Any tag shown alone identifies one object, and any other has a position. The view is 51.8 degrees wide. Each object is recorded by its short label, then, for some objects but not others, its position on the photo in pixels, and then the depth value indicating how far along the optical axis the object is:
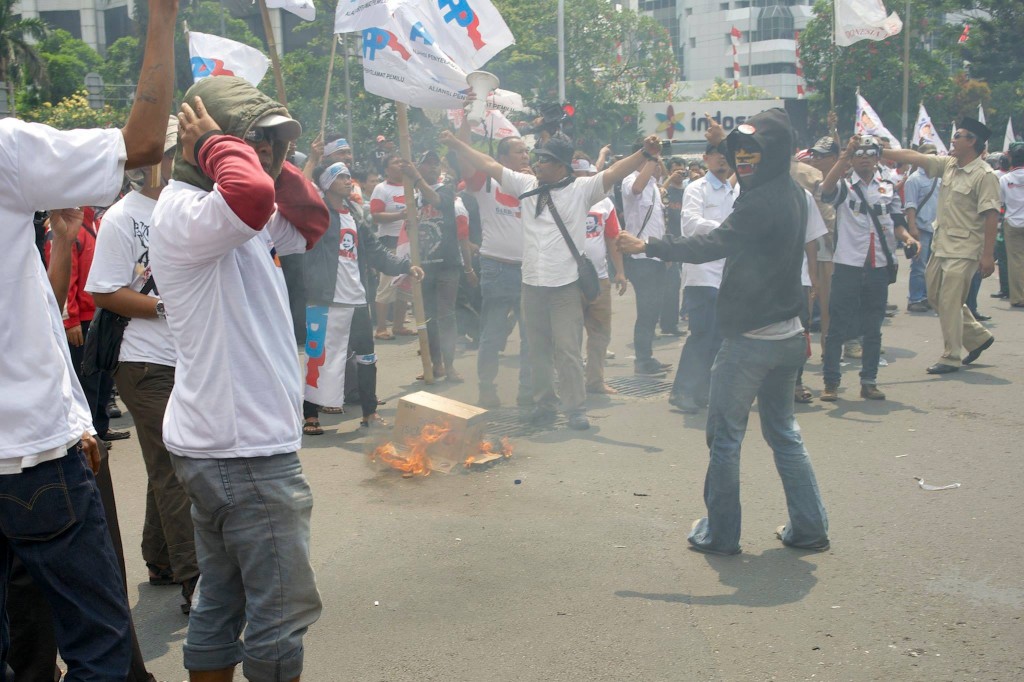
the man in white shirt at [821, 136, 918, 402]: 8.75
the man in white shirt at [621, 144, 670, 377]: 10.21
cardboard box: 6.95
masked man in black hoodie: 5.14
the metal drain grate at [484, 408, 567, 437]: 7.88
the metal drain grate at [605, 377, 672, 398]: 9.19
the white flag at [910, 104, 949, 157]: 15.84
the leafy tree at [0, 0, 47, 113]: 43.97
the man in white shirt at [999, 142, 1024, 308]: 13.04
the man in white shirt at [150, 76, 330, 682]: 3.05
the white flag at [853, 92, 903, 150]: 12.99
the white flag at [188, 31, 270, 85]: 9.23
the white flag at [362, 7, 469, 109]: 8.56
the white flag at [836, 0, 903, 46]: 14.60
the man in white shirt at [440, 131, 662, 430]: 7.98
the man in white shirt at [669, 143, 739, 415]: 8.39
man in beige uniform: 9.44
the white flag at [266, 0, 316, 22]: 9.27
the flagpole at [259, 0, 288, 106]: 7.88
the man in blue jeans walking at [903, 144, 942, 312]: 13.45
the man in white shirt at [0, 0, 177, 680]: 2.72
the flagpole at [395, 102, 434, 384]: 8.97
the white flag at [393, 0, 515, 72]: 8.73
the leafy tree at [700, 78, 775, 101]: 74.62
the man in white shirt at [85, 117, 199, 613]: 4.33
